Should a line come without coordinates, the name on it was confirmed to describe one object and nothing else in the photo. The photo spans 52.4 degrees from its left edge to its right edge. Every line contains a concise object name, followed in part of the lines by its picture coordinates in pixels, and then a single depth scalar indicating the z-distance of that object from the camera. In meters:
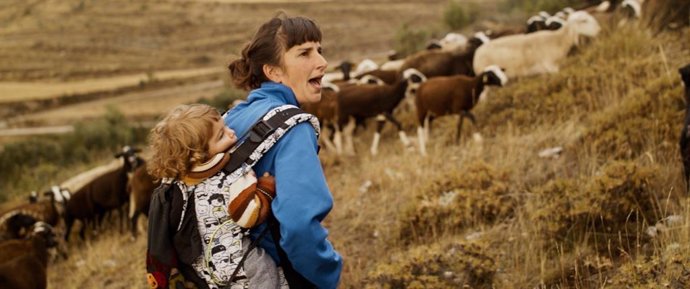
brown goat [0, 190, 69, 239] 9.52
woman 2.52
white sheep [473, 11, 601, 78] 12.24
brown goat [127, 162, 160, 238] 9.43
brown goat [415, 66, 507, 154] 10.06
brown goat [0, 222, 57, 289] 6.79
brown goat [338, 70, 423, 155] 11.15
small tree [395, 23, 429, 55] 30.21
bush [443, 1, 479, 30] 35.00
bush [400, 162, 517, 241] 6.20
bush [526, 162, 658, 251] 5.27
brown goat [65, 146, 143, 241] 10.78
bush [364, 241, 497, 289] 4.93
